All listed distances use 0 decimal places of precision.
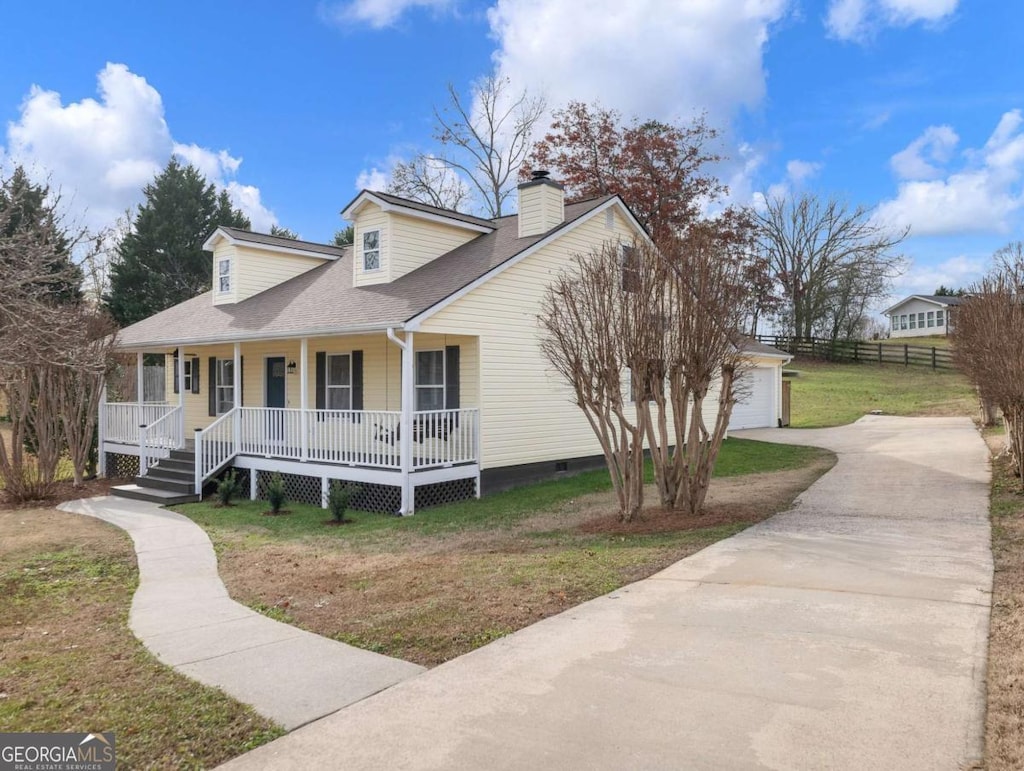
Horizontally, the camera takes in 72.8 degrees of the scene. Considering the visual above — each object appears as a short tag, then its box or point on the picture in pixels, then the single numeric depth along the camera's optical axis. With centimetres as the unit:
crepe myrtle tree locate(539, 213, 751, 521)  897
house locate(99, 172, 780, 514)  1253
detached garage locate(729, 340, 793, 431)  2411
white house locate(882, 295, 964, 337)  5825
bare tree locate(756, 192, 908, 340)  4509
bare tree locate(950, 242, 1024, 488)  1034
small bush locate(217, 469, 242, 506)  1323
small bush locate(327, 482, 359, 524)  1122
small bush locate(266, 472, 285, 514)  1217
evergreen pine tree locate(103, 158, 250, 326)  3697
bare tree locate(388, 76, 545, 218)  3247
